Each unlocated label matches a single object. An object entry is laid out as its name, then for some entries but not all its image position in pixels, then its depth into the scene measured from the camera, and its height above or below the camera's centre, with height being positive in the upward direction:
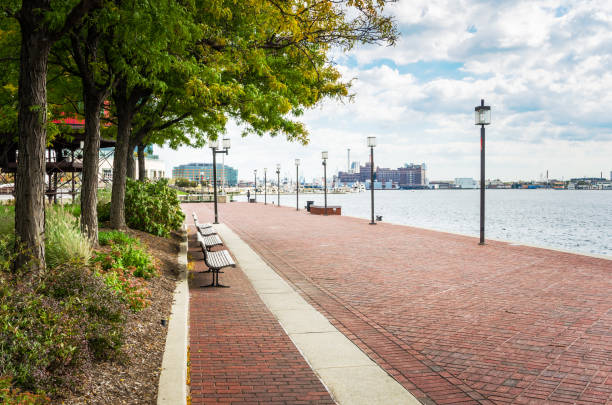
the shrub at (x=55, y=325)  3.99 -1.38
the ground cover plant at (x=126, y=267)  6.86 -1.42
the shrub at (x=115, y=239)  10.45 -1.23
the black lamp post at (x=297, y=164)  52.19 +2.26
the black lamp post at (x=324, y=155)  41.94 +2.61
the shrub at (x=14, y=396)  3.32 -1.56
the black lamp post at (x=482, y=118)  17.75 +2.50
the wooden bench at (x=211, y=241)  13.88 -1.71
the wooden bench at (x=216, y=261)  9.76 -1.63
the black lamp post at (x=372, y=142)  27.88 +2.51
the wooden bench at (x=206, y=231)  15.49 -1.56
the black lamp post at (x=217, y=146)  24.60 +2.12
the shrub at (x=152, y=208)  14.86 -0.77
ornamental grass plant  7.57 -1.02
